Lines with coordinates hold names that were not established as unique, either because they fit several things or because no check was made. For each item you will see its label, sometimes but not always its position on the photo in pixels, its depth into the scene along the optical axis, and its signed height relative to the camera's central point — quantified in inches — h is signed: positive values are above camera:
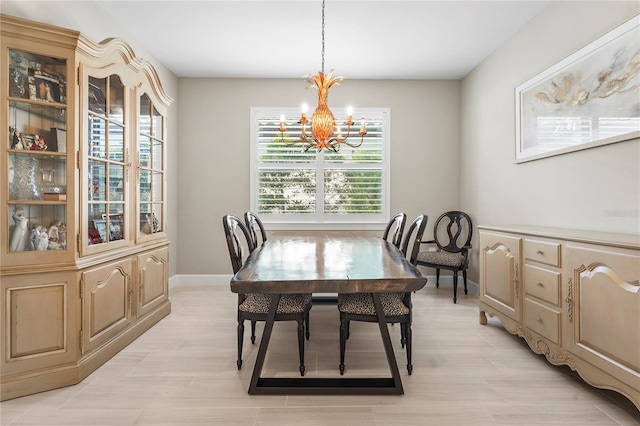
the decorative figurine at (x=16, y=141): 75.6 +15.8
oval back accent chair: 149.3 -15.8
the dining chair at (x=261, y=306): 81.0 -22.7
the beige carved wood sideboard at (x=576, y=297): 64.4 -19.5
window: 178.2 +17.0
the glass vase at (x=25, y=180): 76.1 +7.3
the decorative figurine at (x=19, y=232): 75.5 -4.5
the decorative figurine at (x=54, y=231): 80.5 -4.5
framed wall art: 82.5 +32.4
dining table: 60.3 -11.8
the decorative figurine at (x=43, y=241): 78.7 -6.8
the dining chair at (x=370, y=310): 81.4 -23.4
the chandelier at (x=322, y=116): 99.4 +28.6
